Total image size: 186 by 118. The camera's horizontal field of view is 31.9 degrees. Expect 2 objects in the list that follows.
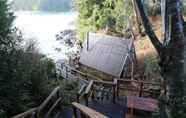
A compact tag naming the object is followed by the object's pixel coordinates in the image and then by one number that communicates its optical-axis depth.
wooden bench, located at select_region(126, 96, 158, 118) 6.44
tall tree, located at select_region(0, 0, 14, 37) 6.76
